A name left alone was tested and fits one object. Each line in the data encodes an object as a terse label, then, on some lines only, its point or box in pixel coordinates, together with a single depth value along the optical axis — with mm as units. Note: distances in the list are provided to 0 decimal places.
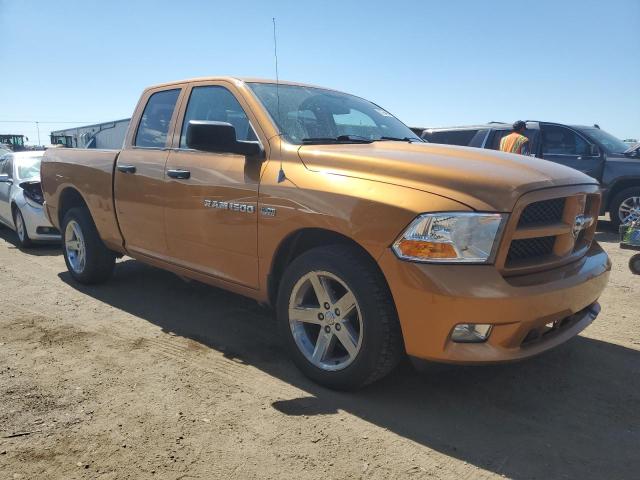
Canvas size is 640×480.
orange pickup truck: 2629
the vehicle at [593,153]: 9188
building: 19844
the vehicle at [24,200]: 7621
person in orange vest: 8297
